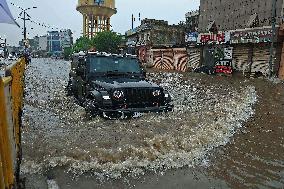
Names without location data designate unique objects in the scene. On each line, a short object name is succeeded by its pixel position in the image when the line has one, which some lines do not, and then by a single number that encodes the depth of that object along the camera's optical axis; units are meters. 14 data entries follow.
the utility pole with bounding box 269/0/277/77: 24.17
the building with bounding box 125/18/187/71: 40.97
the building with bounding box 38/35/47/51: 165.25
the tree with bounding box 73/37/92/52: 86.94
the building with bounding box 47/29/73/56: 152.38
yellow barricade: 3.07
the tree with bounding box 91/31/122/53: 66.62
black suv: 8.40
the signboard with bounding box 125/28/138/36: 59.59
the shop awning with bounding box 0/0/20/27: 3.49
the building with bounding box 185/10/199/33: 54.84
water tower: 101.81
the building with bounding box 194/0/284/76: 26.59
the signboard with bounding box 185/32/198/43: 35.53
